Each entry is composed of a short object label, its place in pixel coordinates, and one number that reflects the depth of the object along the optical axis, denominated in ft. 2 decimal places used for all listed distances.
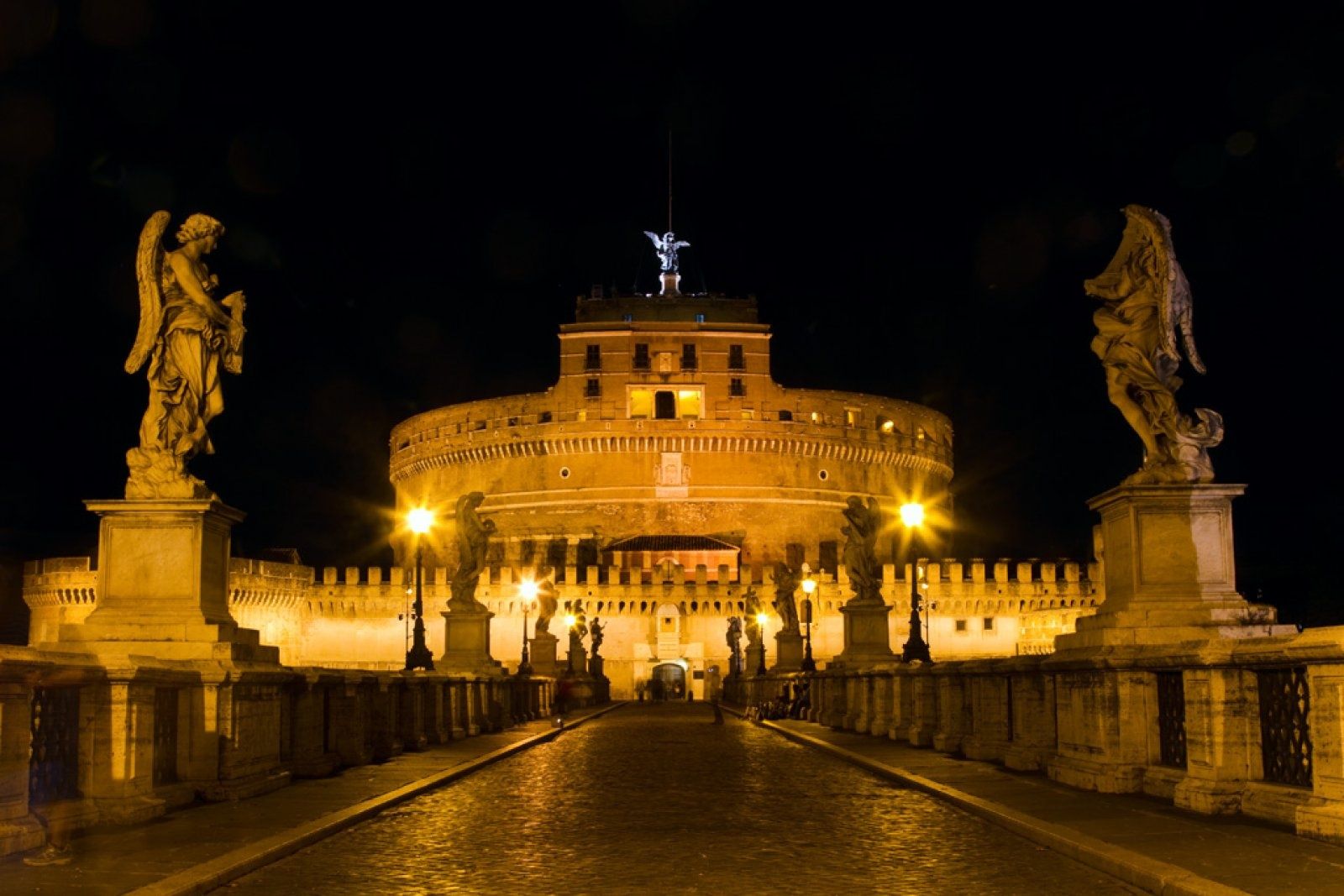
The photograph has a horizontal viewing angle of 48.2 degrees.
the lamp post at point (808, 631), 112.06
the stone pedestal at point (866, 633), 82.03
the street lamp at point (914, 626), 78.23
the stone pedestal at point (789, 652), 121.90
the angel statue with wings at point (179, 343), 37.83
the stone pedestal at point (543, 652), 144.25
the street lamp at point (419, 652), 82.84
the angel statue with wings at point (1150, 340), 37.06
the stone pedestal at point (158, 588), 35.91
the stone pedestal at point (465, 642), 81.82
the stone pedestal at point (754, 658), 145.28
